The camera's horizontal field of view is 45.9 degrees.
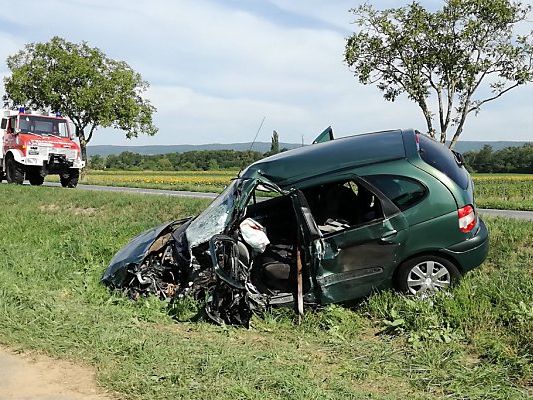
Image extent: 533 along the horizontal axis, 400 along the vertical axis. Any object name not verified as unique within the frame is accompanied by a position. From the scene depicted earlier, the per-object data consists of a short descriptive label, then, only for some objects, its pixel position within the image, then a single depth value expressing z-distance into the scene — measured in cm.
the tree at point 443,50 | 2061
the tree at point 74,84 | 3375
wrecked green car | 600
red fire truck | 1959
